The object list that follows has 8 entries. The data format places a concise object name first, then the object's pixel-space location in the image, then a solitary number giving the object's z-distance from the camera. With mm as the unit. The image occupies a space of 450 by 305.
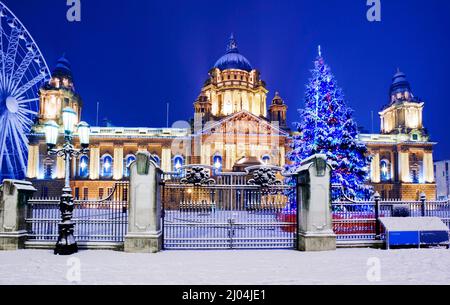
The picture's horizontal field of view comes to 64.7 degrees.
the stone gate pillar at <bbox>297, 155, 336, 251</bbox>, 11461
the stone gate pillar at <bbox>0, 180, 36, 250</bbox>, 11648
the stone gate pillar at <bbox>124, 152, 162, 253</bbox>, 11164
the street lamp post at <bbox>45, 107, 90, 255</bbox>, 10969
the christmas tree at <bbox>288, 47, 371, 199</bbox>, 21406
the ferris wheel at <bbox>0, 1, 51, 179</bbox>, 31625
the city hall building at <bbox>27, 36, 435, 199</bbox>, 59188
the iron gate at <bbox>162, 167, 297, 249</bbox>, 12219
